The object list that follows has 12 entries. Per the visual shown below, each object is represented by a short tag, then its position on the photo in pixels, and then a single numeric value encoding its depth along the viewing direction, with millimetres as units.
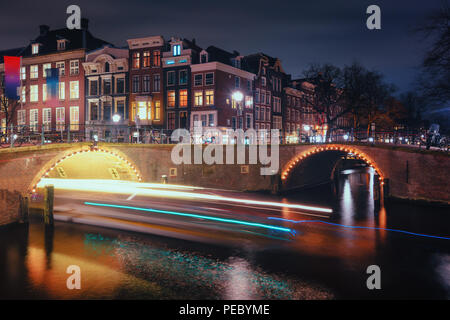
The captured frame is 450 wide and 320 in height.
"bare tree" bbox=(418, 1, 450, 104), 21484
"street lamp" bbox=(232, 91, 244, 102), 24812
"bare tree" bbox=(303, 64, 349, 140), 46750
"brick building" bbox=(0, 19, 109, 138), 47969
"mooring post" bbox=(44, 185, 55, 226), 19625
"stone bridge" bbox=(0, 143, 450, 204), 20078
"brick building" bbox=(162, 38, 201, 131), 42156
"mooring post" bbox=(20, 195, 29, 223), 19359
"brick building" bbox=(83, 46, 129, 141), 45438
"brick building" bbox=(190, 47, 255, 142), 40844
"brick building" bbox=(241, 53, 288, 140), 48594
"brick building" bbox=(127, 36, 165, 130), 43438
